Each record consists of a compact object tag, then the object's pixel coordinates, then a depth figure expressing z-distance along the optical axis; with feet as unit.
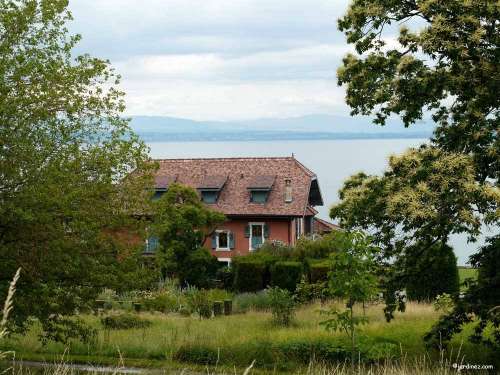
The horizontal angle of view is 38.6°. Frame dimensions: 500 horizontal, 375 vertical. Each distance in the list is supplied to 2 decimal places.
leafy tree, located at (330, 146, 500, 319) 49.88
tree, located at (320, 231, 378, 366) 51.83
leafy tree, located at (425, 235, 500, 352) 59.67
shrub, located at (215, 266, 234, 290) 156.35
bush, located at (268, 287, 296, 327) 88.99
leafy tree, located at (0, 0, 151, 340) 57.26
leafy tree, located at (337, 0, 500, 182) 54.24
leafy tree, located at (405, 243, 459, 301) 62.95
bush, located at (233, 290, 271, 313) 115.03
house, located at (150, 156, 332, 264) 194.18
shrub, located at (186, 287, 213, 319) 109.09
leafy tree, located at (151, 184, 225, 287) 149.69
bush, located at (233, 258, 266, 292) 142.10
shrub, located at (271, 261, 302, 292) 133.69
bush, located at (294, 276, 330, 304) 108.35
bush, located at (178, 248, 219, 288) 150.61
